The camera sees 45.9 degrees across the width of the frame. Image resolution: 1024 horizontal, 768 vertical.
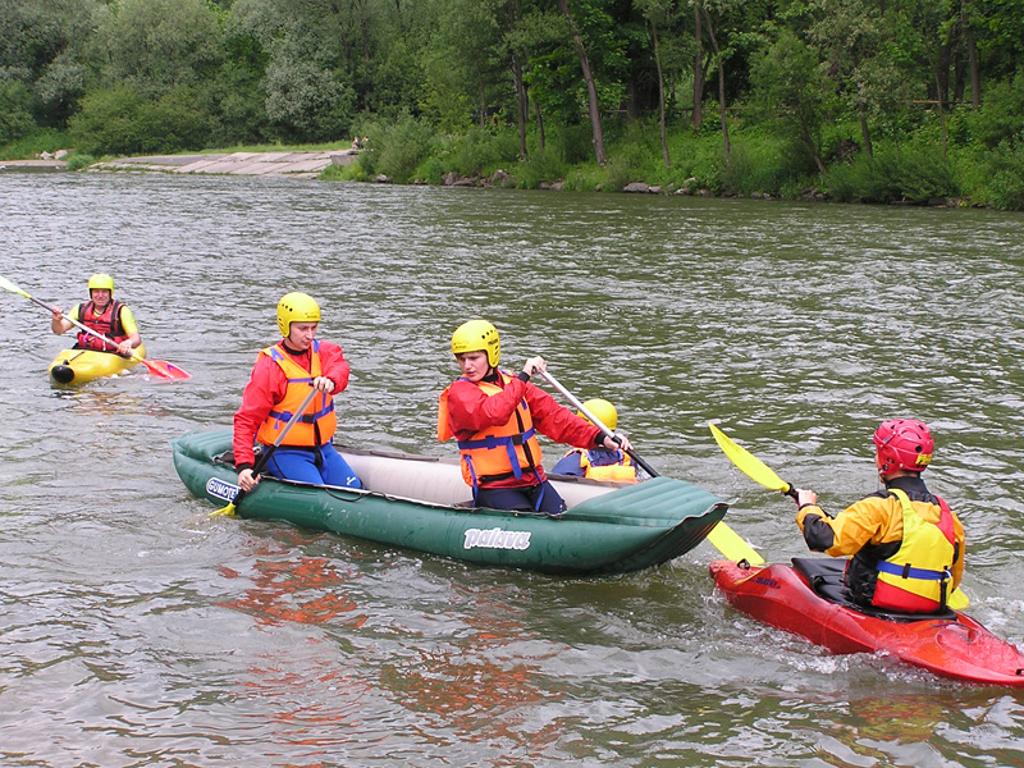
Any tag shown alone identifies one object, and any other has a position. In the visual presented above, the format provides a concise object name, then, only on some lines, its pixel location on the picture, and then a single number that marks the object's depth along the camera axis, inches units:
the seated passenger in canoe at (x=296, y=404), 304.3
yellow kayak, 463.5
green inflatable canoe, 258.1
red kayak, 211.3
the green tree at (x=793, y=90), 1192.2
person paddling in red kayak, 212.2
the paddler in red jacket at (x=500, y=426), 267.7
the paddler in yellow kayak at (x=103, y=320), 481.7
